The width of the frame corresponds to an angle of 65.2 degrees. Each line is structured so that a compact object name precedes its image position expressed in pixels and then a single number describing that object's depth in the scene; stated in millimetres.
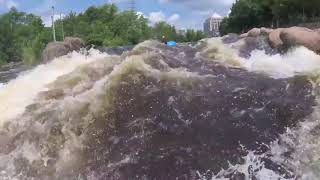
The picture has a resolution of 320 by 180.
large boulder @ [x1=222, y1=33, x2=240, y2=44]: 8161
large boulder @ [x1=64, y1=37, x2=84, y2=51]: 12025
